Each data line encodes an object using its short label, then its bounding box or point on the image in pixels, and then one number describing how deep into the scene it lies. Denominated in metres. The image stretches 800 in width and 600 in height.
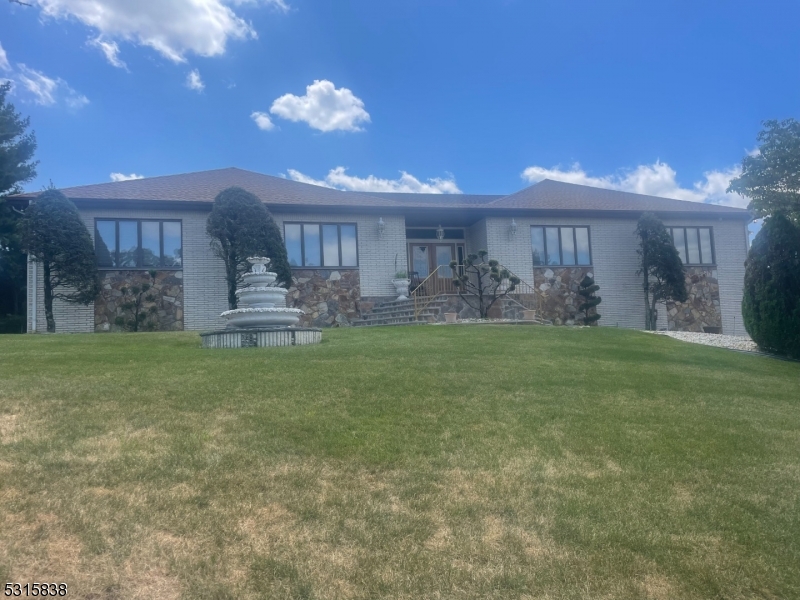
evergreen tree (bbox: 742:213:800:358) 12.20
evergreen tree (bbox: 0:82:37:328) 23.30
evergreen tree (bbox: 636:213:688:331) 20.33
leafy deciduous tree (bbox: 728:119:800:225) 20.67
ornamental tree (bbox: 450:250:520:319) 18.81
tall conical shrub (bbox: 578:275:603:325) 20.34
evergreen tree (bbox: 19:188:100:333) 15.97
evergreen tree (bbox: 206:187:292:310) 17.22
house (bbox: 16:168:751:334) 17.98
